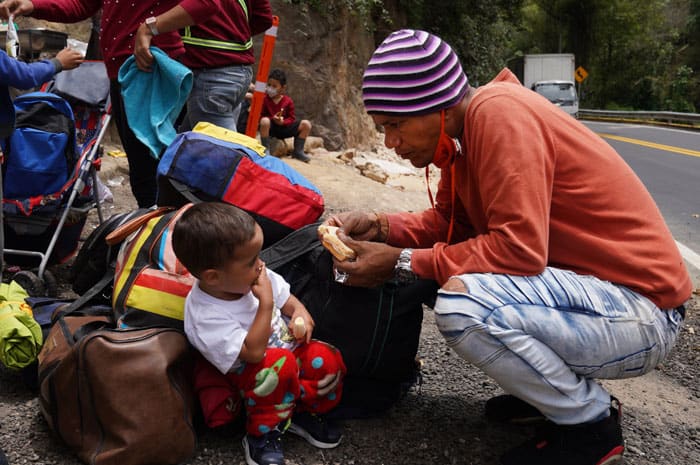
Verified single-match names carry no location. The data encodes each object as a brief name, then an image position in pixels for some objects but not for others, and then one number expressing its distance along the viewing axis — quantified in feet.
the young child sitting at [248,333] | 7.73
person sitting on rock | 30.80
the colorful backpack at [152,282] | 8.41
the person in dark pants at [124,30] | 12.17
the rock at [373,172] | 31.45
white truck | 104.99
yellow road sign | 129.80
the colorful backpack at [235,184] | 10.43
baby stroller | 13.12
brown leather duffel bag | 7.50
